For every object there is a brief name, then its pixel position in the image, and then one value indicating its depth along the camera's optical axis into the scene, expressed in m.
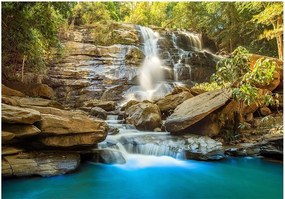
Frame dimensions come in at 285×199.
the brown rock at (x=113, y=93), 12.44
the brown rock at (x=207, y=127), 7.50
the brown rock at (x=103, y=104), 10.30
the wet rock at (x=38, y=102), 6.61
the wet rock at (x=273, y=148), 6.07
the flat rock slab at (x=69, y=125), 5.15
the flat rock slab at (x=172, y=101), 9.12
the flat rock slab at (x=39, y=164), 4.56
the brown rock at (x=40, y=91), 8.94
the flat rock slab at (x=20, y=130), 4.66
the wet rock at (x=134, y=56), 14.40
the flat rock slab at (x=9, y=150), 4.66
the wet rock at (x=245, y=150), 6.43
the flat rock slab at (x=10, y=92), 6.89
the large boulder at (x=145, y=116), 8.04
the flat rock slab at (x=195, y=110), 7.07
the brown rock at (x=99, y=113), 9.11
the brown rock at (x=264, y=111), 9.05
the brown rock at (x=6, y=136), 4.28
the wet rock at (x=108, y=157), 5.88
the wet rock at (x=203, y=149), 6.24
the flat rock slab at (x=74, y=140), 5.21
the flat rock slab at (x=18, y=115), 4.45
